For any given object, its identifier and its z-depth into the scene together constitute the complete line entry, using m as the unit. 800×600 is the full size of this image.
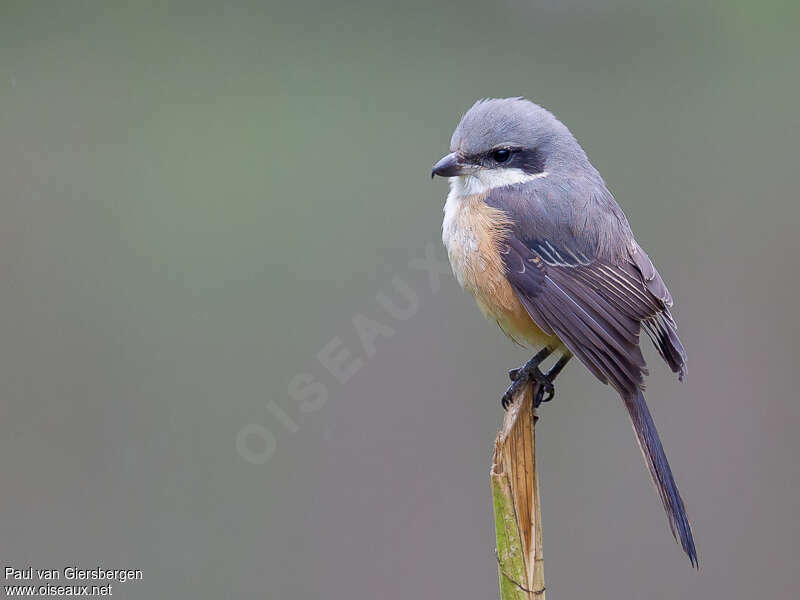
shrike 6.82
